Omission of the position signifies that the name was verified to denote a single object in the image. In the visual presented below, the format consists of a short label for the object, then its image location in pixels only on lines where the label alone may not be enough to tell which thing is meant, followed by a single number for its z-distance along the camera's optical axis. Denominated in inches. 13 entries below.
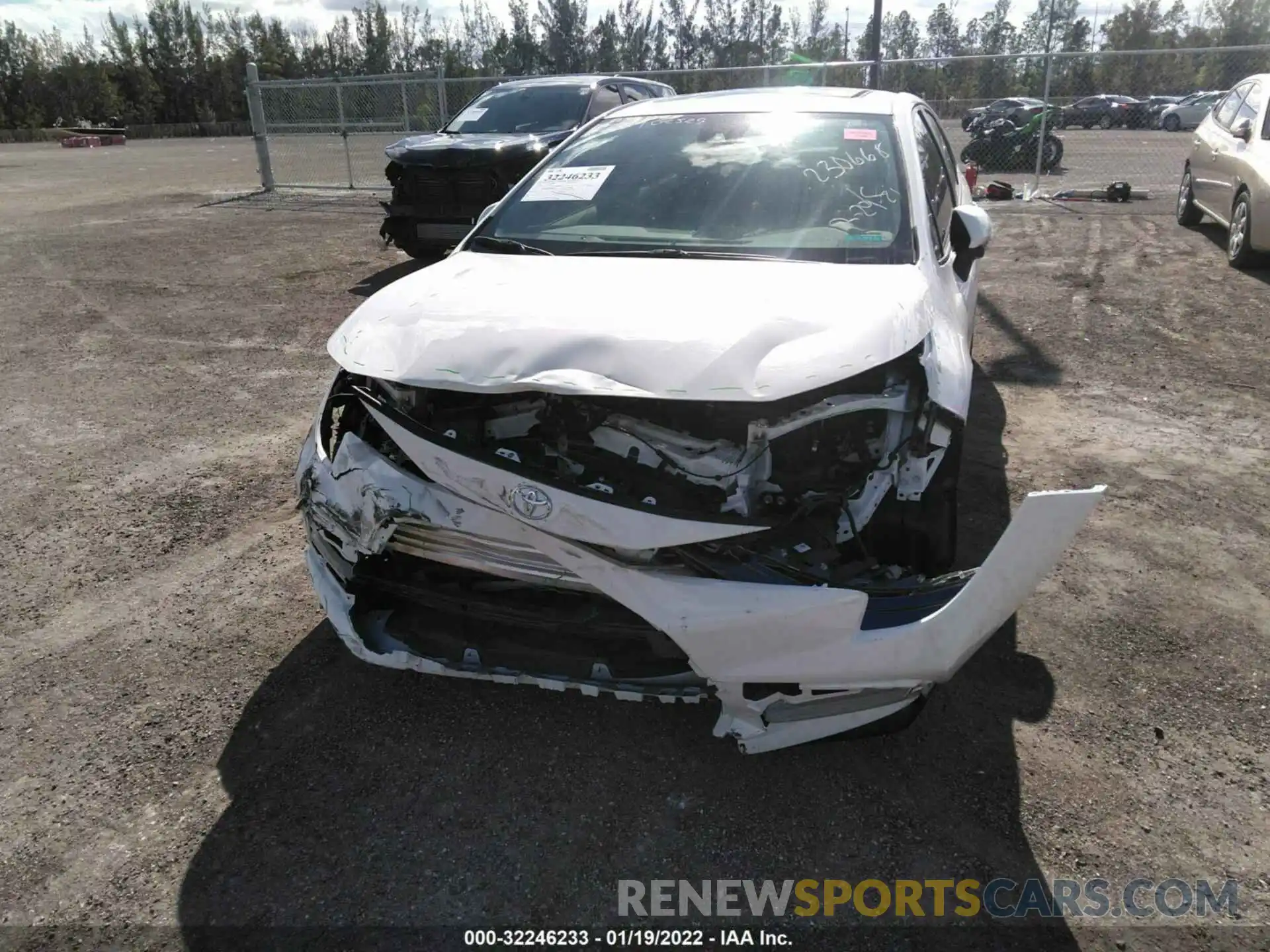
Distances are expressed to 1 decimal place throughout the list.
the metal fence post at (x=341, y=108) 580.1
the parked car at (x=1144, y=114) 705.0
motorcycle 592.1
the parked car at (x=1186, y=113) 950.3
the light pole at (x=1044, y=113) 468.1
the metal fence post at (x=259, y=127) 576.7
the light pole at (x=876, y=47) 530.9
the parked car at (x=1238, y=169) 312.3
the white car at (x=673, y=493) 87.4
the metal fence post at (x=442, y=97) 567.2
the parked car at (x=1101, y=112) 670.5
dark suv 329.4
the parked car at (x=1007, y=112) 575.8
